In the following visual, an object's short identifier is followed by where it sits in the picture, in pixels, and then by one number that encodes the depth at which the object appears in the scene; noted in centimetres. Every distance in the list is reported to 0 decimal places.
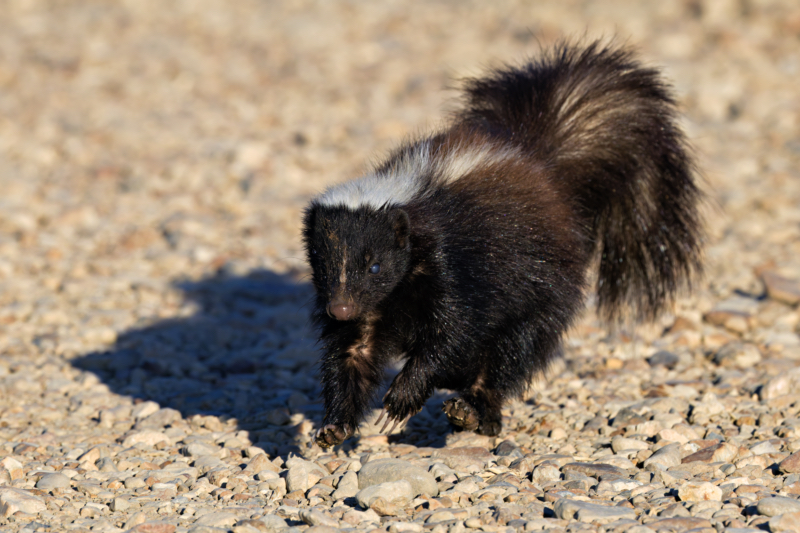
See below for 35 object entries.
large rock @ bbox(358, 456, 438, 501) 990
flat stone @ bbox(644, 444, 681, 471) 1056
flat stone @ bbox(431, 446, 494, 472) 1084
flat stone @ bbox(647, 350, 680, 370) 1450
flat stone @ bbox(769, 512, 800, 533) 850
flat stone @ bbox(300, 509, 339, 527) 898
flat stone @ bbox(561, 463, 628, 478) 1032
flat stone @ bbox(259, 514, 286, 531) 902
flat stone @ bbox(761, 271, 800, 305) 1640
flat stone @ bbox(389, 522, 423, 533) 889
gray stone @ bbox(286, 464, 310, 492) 1016
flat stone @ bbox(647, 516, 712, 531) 863
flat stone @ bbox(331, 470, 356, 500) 998
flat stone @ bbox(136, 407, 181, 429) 1266
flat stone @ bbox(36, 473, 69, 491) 1024
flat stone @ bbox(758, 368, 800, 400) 1260
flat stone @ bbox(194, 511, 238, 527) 910
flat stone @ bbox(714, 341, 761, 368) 1412
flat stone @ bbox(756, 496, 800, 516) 883
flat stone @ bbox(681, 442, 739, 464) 1062
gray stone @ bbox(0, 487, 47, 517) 948
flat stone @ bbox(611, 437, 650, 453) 1127
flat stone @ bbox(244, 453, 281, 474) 1083
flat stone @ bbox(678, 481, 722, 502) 934
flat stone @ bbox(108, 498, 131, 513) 974
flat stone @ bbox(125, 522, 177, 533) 901
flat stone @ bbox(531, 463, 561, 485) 1027
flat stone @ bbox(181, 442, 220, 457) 1152
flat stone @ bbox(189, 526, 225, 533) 879
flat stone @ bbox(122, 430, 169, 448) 1192
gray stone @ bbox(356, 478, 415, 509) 953
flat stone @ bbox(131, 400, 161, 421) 1301
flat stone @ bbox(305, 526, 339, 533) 874
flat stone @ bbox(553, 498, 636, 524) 886
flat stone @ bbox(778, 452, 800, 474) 1012
